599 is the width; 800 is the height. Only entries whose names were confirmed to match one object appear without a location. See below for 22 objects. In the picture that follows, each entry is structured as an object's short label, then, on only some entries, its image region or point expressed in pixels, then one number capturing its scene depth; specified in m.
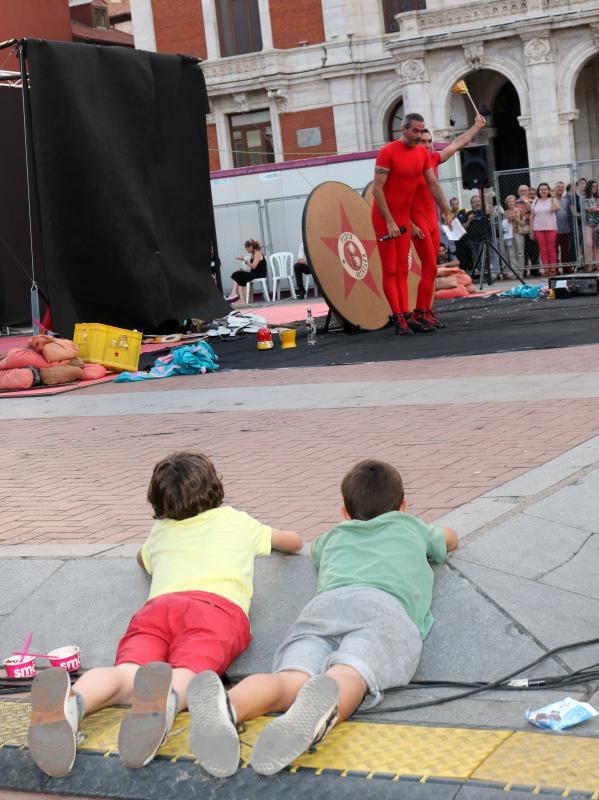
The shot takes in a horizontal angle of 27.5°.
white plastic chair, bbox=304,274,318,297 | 24.02
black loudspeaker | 20.95
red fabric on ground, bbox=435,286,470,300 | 19.33
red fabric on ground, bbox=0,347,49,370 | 12.30
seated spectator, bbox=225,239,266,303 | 23.94
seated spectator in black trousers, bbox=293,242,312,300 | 23.61
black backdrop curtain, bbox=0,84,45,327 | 17.72
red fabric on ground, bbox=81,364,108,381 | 12.39
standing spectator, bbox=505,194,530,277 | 22.39
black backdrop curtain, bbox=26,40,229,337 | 14.12
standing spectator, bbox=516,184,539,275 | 22.44
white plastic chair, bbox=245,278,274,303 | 24.48
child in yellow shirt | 3.48
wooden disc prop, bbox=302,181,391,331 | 13.21
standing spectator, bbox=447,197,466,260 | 22.60
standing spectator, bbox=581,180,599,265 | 21.50
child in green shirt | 3.34
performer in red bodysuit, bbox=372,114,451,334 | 12.14
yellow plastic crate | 12.68
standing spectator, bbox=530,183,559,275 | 21.59
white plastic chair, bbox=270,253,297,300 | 24.87
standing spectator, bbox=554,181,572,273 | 21.73
